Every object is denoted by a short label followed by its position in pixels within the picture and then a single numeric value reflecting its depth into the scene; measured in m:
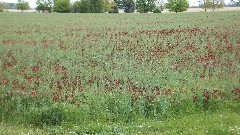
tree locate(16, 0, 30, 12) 130.62
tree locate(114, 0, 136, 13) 107.90
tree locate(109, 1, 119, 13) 96.30
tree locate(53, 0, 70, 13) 98.24
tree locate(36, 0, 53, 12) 111.56
